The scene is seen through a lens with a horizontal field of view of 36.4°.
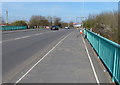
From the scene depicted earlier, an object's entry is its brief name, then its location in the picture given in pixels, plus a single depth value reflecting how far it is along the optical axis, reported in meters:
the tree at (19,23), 80.36
